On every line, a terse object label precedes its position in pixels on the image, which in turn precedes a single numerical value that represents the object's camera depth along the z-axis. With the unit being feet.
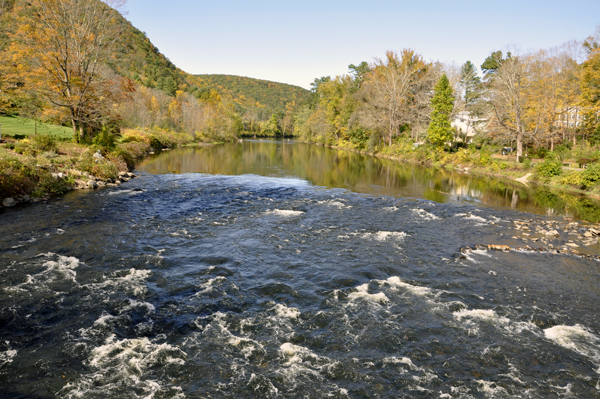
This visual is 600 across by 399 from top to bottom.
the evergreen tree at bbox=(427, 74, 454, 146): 159.04
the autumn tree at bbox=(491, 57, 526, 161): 129.70
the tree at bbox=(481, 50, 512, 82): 250.29
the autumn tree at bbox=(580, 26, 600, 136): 121.49
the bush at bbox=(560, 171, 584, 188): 93.56
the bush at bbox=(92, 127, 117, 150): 97.91
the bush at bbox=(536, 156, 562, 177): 104.40
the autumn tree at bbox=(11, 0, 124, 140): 89.04
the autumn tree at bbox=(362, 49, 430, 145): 198.29
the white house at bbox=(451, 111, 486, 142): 188.34
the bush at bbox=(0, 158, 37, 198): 56.90
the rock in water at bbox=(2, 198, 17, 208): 55.01
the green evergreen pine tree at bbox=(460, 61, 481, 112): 248.85
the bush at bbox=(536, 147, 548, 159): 132.68
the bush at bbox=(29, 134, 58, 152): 78.90
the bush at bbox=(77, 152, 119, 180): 80.33
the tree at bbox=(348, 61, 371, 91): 280.94
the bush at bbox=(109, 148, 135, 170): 99.66
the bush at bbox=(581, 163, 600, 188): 89.71
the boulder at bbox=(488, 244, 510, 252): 47.42
